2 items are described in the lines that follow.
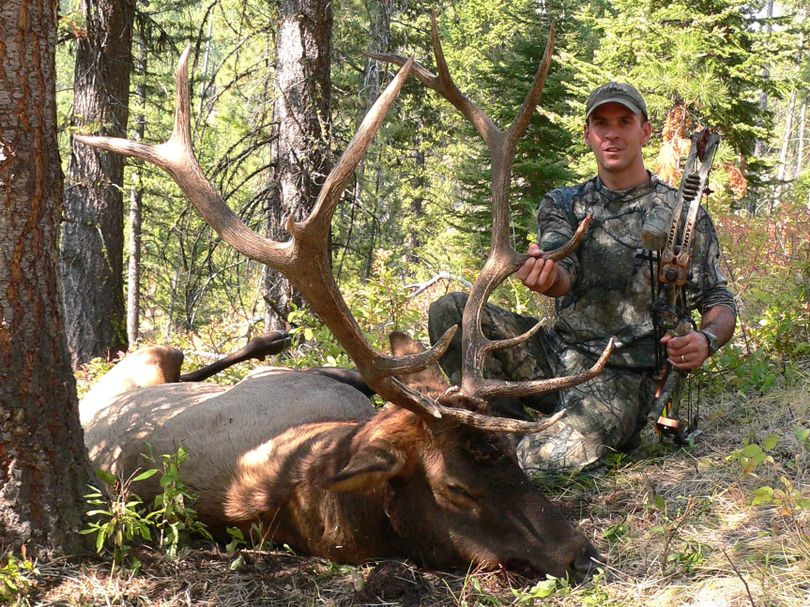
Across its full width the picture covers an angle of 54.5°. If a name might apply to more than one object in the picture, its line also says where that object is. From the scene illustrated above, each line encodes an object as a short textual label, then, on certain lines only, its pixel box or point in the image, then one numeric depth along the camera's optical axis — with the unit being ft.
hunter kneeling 14.98
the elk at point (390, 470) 11.06
